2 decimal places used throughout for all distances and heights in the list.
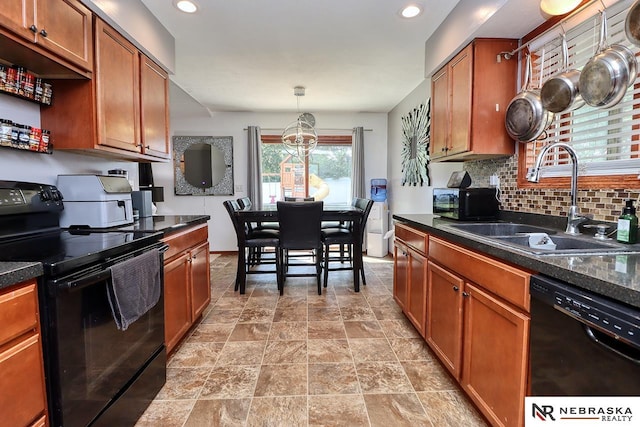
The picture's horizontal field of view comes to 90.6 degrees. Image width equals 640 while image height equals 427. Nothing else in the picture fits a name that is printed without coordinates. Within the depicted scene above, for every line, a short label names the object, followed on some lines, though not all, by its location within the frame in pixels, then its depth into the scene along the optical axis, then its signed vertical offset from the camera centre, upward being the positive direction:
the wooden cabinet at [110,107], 1.76 +0.55
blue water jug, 5.15 +0.15
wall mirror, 5.31 +0.56
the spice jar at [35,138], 1.63 +0.31
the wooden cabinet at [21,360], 0.86 -0.47
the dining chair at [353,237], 3.47 -0.43
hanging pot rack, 1.62 +1.00
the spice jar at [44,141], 1.70 +0.31
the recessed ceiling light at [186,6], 2.21 +1.38
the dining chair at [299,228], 3.19 -0.30
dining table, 3.35 -0.21
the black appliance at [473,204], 2.23 -0.03
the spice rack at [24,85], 1.49 +0.57
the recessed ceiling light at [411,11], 2.28 +1.39
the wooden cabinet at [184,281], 1.93 -0.58
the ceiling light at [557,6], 1.53 +0.96
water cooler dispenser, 5.06 -0.37
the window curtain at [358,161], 5.31 +0.64
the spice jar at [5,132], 1.47 +0.31
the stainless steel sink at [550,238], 1.19 -0.19
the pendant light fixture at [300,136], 3.82 +0.77
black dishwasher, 0.78 -0.41
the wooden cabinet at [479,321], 1.18 -0.58
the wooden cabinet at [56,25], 1.28 +0.78
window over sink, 1.48 +0.39
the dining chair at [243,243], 3.36 -0.47
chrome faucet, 1.58 +0.06
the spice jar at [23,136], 1.57 +0.31
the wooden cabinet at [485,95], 2.16 +0.72
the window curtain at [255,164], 5.22 +0.57
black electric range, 1.02 -0.44
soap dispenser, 1.30 -0.10
